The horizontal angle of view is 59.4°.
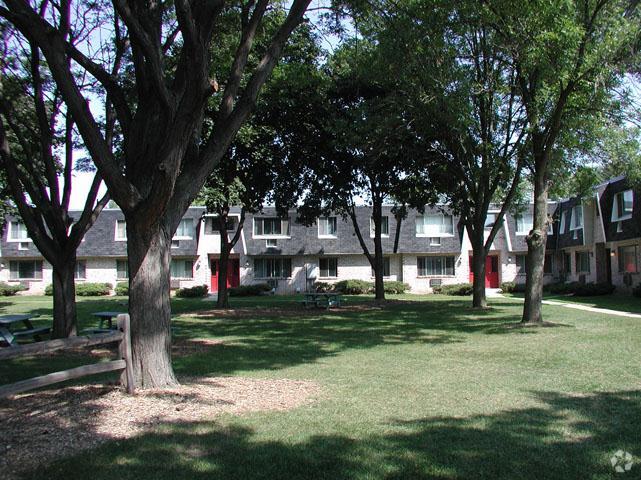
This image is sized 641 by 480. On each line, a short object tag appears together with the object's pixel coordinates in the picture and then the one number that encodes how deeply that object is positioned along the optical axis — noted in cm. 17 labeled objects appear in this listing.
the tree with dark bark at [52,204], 1221
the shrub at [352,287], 3798
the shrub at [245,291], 3716
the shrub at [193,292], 3681
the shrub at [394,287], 3788
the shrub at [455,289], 3647
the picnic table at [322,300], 2486
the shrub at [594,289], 2939
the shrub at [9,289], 3914
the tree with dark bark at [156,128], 701
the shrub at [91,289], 3856
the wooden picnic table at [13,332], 1120
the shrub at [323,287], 3875
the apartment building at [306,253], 3922
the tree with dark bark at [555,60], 1204
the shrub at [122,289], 3891
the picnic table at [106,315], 1359
